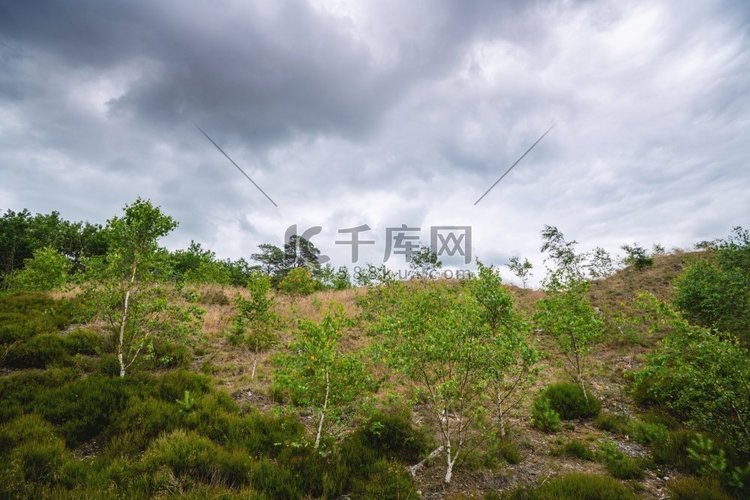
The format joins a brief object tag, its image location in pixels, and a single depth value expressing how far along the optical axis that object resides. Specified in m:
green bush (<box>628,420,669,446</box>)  8.92
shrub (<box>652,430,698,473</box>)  7.91
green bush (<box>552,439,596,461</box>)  8.65
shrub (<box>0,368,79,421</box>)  7.95
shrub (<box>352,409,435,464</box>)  8.23
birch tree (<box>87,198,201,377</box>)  10.48
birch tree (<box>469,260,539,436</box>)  7.02
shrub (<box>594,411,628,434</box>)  10.17
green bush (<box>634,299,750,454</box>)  6.88
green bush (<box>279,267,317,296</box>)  28.09
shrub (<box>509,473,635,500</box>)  6.36
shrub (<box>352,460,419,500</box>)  6.44
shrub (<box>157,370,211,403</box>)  9.68
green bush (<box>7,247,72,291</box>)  23.45
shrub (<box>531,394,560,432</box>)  10.32
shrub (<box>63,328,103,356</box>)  11.77
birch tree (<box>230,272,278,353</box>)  13.48
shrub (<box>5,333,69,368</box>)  10.62
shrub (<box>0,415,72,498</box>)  5.49
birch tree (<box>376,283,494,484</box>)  7.19
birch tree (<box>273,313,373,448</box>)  7.46
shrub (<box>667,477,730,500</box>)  6.33
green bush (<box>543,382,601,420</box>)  11.35
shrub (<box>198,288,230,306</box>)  21.07
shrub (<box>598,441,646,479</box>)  7.67
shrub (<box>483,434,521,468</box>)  8.26
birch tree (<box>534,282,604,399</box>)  11.02
